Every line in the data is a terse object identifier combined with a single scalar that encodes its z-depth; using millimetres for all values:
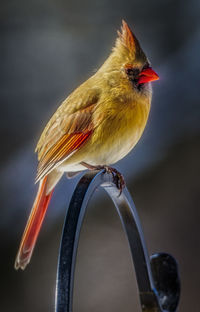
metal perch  5259
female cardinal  5425
